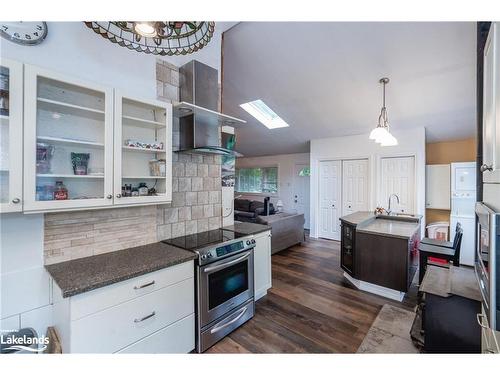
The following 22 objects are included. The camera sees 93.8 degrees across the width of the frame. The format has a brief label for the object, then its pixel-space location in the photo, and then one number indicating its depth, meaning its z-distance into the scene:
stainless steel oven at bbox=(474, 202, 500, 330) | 0.82
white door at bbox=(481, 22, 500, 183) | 1.01
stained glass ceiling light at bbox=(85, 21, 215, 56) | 0.89
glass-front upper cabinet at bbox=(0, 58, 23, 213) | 1.25
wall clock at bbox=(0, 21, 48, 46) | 1.40
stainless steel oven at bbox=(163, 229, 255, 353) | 1.92
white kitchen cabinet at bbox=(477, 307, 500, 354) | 1.01
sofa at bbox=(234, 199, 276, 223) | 5.87
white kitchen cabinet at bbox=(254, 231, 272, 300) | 2.67
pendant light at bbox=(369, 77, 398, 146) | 2.64
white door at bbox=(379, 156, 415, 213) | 4.61
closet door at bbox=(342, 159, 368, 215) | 5.20
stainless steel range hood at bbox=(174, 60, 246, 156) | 2.22
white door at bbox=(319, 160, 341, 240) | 5.61
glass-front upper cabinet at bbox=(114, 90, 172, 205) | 1.88
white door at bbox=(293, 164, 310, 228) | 7.07
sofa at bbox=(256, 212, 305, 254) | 4.57
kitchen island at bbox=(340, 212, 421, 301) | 2.77
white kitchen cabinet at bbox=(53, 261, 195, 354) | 1.32
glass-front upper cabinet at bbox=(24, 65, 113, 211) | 1.31
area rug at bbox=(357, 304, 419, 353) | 2.02
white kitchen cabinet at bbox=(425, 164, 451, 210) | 4.57
